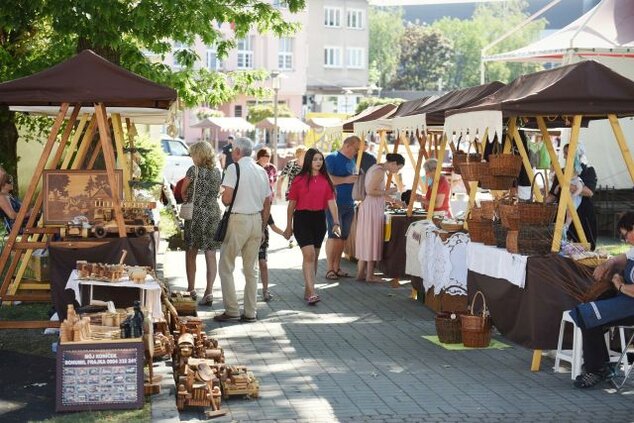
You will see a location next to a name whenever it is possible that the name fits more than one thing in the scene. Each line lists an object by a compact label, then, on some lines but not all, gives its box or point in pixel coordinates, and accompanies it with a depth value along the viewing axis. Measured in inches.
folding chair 341.4
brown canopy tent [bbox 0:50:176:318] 376.2
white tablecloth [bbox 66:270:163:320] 353.7
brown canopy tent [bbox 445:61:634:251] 369.1
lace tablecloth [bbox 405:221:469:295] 464.4
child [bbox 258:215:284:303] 517.0
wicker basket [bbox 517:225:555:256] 375.9
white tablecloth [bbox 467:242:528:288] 375.2
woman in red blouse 505.0
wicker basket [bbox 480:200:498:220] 419.2
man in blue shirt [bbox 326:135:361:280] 609.0
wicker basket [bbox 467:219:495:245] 416.8
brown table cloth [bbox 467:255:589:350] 366.0
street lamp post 1369.5
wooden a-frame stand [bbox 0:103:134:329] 390.3
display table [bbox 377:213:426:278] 579.2
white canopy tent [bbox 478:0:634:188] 772.0
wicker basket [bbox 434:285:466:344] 414.3
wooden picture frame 412.8
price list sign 298.0
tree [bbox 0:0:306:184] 548.4
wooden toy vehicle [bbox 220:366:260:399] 320.2
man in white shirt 455.2
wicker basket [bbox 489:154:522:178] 420.2
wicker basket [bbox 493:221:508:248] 400.8
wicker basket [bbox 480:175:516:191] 429.7
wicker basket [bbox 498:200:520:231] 380.2
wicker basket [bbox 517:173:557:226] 378.3
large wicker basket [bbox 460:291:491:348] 406.6
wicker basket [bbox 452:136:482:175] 463.5
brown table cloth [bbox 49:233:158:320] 387.2
